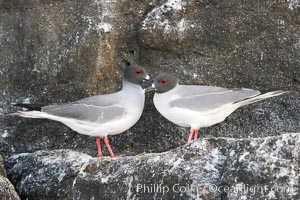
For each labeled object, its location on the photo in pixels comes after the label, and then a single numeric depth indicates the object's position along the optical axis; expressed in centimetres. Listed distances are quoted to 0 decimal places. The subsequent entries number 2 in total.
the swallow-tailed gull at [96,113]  1173
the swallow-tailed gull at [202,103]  1139
